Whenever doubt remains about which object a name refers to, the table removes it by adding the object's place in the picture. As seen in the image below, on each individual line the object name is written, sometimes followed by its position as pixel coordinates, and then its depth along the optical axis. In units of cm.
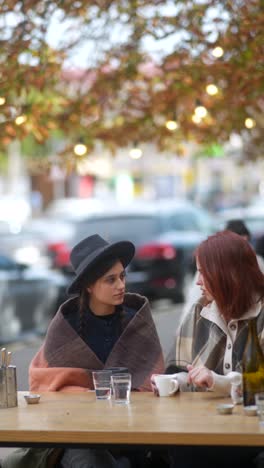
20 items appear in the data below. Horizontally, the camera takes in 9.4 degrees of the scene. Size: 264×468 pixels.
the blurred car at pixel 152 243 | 2421
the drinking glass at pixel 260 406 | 555
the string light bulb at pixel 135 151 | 1495
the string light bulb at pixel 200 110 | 1377
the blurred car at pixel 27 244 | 2378
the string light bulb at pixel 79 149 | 1415
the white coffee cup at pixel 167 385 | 654
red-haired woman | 671
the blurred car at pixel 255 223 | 3107
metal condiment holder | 646
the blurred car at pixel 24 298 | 1868
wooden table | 536
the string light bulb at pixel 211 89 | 1291
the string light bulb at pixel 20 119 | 1220
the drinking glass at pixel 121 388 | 634
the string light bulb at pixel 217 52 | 1174
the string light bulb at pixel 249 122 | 1350
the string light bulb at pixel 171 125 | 1420
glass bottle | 600
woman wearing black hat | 721
